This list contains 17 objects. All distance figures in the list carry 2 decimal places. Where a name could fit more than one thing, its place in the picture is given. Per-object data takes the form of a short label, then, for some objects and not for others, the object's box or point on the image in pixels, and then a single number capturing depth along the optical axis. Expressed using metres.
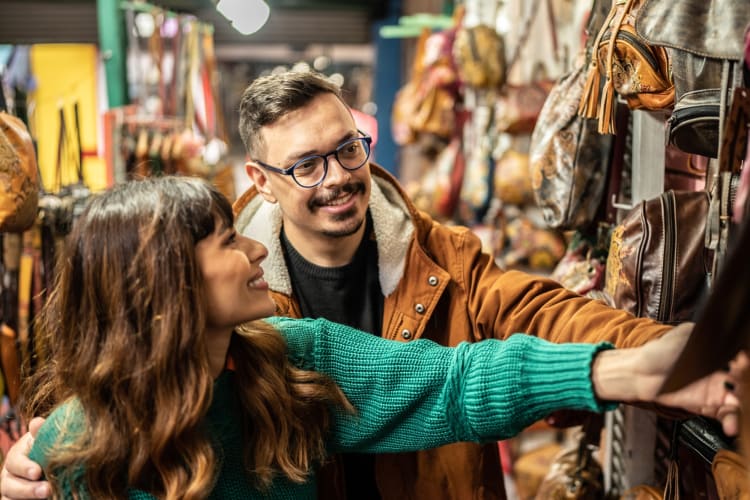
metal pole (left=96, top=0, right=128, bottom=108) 4.23
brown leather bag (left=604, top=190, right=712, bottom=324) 1.60
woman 1.33
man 1.85
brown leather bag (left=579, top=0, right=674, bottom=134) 1.55
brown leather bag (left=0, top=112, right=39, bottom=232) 2.11
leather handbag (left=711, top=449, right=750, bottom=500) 1.33
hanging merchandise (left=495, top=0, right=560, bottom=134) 3.15
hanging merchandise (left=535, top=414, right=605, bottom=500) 2.37
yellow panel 6.96
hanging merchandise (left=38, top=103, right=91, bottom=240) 2.61
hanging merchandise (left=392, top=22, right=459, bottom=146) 4.57
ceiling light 6.51
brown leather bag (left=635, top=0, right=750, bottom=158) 1.25
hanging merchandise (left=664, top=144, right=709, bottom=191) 1.99
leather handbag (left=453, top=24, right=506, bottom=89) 3.95
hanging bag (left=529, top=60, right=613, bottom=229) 2.14
